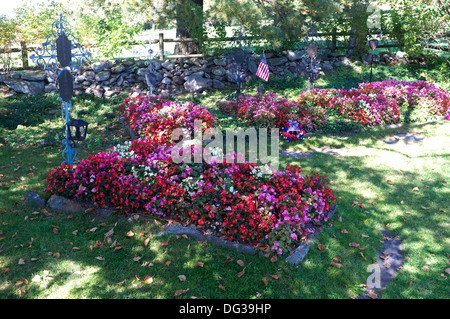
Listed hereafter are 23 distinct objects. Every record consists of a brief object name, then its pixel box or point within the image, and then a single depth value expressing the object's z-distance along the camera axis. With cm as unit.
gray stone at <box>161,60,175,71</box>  1300
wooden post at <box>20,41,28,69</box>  1197
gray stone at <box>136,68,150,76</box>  1258
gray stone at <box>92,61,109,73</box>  1227
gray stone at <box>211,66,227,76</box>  1312
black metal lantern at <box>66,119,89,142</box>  579
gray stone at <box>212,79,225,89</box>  1282
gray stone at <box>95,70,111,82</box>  1209
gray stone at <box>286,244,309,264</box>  409
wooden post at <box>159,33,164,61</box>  1317
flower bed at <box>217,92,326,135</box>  867
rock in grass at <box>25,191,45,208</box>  514
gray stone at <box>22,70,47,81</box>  1144
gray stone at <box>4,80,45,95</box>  1109
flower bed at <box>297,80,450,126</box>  956
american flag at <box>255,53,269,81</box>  971
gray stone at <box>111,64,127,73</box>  1248
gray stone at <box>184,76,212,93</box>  1240
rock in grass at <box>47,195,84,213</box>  500
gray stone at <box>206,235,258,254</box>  425
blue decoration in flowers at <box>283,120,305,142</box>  840
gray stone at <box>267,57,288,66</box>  1424
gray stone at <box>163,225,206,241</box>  448
